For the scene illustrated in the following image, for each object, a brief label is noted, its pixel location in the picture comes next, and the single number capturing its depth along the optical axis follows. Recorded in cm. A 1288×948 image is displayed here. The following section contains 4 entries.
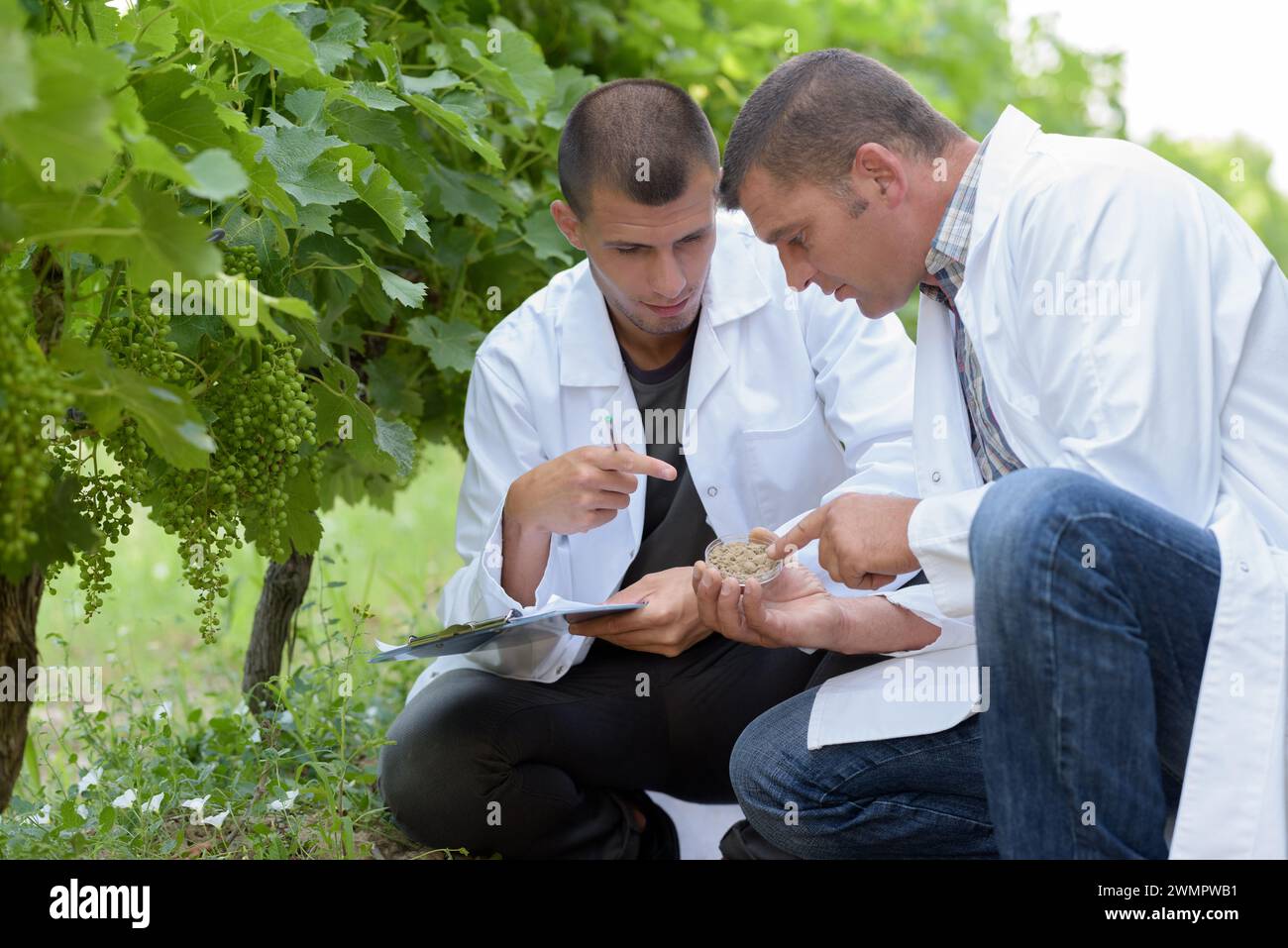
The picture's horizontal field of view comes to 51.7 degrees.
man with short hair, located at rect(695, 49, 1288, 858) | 207
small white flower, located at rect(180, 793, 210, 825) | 294
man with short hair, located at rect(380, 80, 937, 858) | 309
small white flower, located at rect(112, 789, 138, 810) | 289
